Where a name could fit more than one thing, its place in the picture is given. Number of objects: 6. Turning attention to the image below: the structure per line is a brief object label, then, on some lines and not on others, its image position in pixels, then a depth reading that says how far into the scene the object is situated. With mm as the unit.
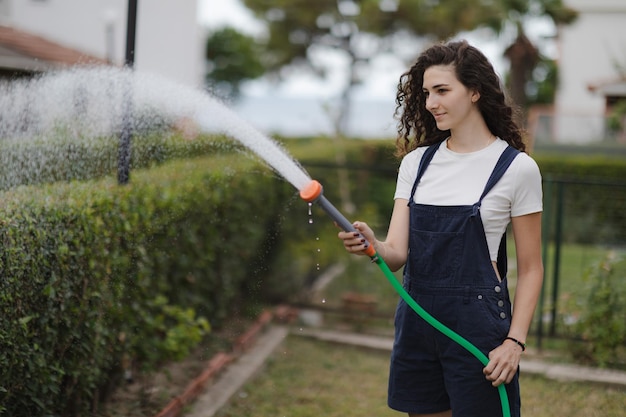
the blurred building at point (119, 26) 20969
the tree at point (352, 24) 33719
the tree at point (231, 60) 56750
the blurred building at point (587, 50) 30000
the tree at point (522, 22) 22609
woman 2449
